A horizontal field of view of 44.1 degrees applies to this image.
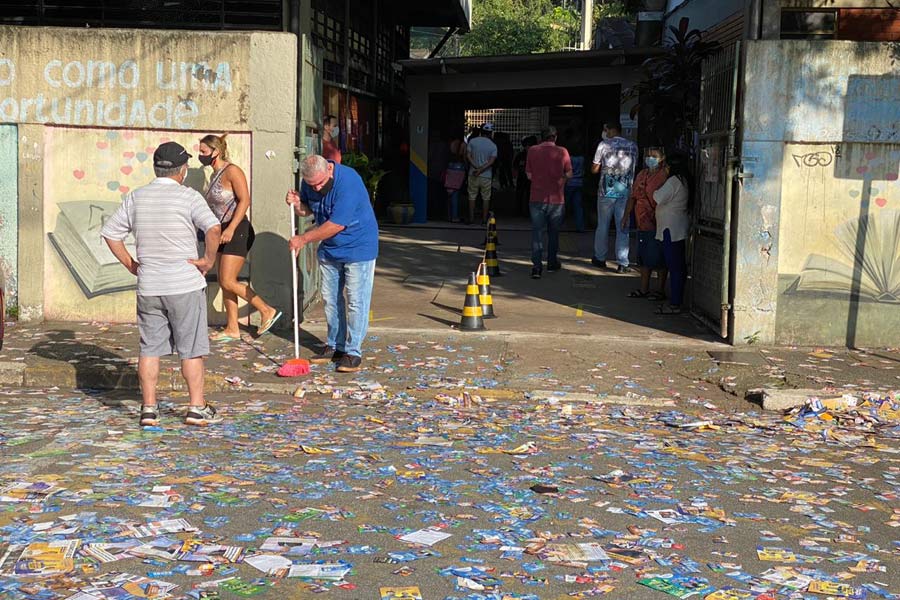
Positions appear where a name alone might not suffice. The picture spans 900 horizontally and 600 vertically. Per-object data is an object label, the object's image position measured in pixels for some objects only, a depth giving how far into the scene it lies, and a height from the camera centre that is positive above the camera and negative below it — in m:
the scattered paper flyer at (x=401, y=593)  4.83 -1.79
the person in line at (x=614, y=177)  15.38 +0.16
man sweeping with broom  9.54 -0.52
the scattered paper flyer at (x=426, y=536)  5.55 -1.78
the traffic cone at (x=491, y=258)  14.92 -0.99
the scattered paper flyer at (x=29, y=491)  6.05 -1.77
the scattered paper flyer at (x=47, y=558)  5.02 -1.79
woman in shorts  10.42 -0.31
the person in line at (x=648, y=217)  13.13 -0.33
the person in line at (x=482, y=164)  21.05 +0.38
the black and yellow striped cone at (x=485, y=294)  12.12 -1.19
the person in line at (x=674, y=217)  12.48 -0.30
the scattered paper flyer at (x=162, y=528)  5.57 -1.78
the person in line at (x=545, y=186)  14.67 +0.00
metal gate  10.95 +0.00
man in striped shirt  7.65 -0.59
